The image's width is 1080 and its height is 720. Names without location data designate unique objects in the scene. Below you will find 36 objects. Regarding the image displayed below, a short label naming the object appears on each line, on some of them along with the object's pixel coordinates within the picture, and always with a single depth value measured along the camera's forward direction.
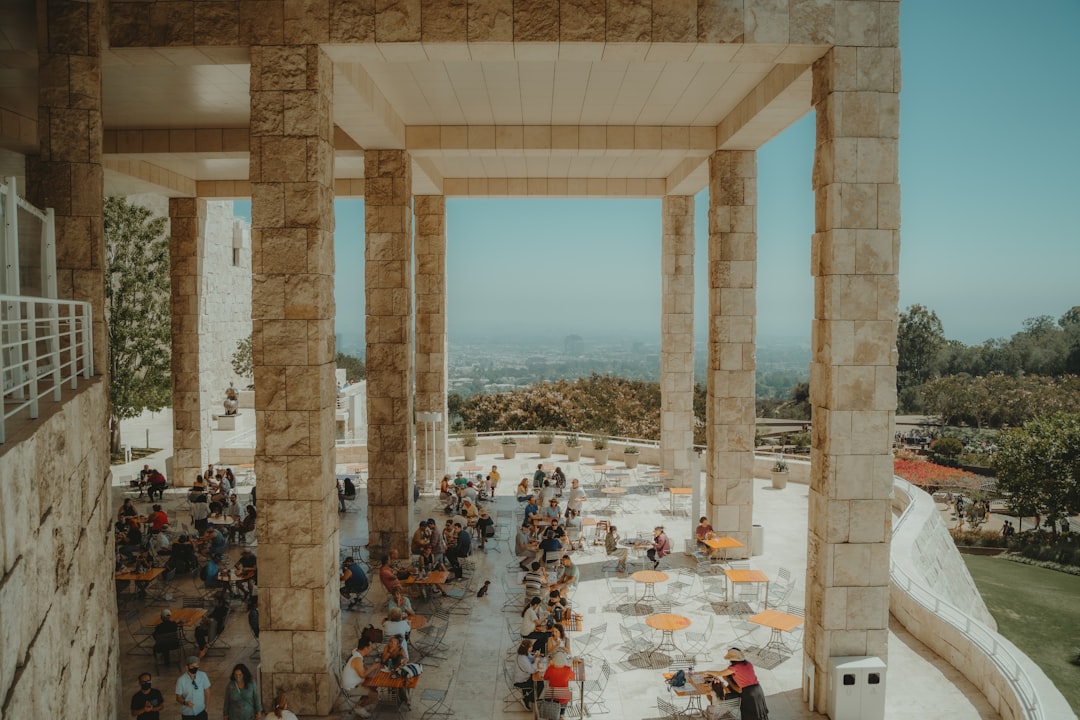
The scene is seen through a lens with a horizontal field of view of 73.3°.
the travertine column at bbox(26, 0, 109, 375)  8.21
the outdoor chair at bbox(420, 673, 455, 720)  9.12
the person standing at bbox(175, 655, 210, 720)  7.99
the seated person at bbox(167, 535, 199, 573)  13.62
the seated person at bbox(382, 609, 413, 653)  9.78
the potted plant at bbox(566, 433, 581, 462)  26.16
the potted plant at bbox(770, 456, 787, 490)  22.22
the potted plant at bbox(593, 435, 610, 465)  25.45
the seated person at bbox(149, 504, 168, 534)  15.01
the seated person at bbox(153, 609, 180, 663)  10.27
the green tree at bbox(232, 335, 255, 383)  39.16
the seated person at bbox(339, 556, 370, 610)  12.18
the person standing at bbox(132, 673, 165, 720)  7.98
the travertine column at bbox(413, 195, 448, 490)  20.33
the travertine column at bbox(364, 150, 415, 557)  14.34
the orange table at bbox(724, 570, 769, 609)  12.22
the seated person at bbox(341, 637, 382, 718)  8.78
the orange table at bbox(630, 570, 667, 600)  12.23
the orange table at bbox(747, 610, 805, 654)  10.36
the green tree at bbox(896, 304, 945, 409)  71.12
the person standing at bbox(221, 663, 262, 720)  8.05
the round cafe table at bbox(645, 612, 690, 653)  10.32
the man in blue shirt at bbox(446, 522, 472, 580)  13.95
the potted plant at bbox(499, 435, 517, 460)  26.72
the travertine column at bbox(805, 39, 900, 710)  8.59
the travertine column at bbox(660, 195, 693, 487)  20.91
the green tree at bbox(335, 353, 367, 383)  80.75
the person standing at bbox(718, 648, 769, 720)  8.05
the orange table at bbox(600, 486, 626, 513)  19.45
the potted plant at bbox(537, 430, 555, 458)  27.06
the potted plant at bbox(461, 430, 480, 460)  25.72
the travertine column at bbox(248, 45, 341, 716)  8.50
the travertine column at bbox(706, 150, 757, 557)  14.55
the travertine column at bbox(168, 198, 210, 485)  20.95
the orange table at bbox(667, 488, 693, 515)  18.92
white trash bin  8.73
